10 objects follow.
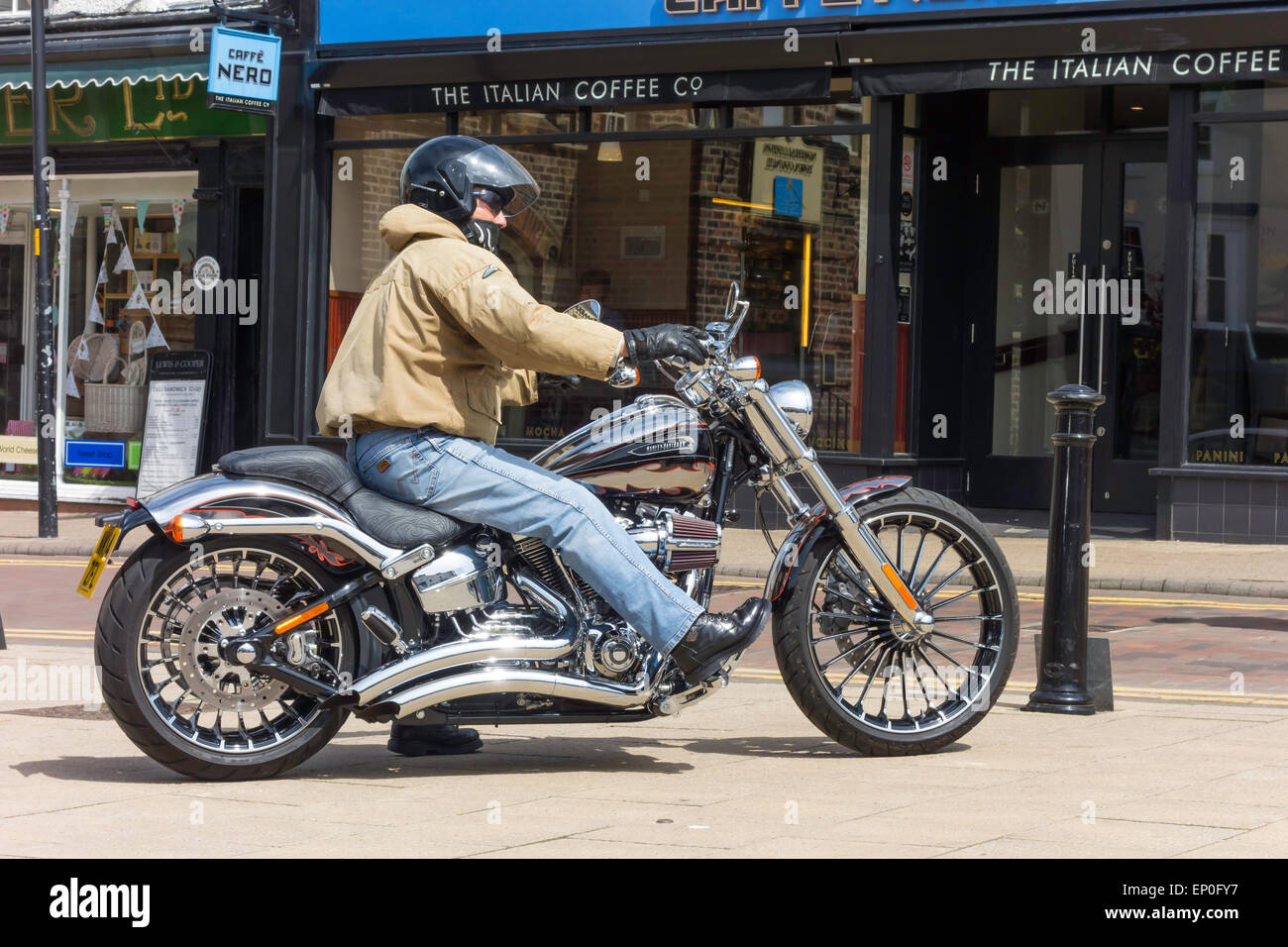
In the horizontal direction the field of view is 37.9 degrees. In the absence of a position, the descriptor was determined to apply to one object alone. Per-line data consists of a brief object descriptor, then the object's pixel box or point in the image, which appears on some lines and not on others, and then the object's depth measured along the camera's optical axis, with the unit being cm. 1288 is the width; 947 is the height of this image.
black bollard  720
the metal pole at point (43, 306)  1590
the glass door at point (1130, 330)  1599
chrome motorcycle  552
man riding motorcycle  555
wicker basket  1853
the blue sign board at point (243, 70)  1662
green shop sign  1806
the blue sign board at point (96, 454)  1862
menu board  1789
